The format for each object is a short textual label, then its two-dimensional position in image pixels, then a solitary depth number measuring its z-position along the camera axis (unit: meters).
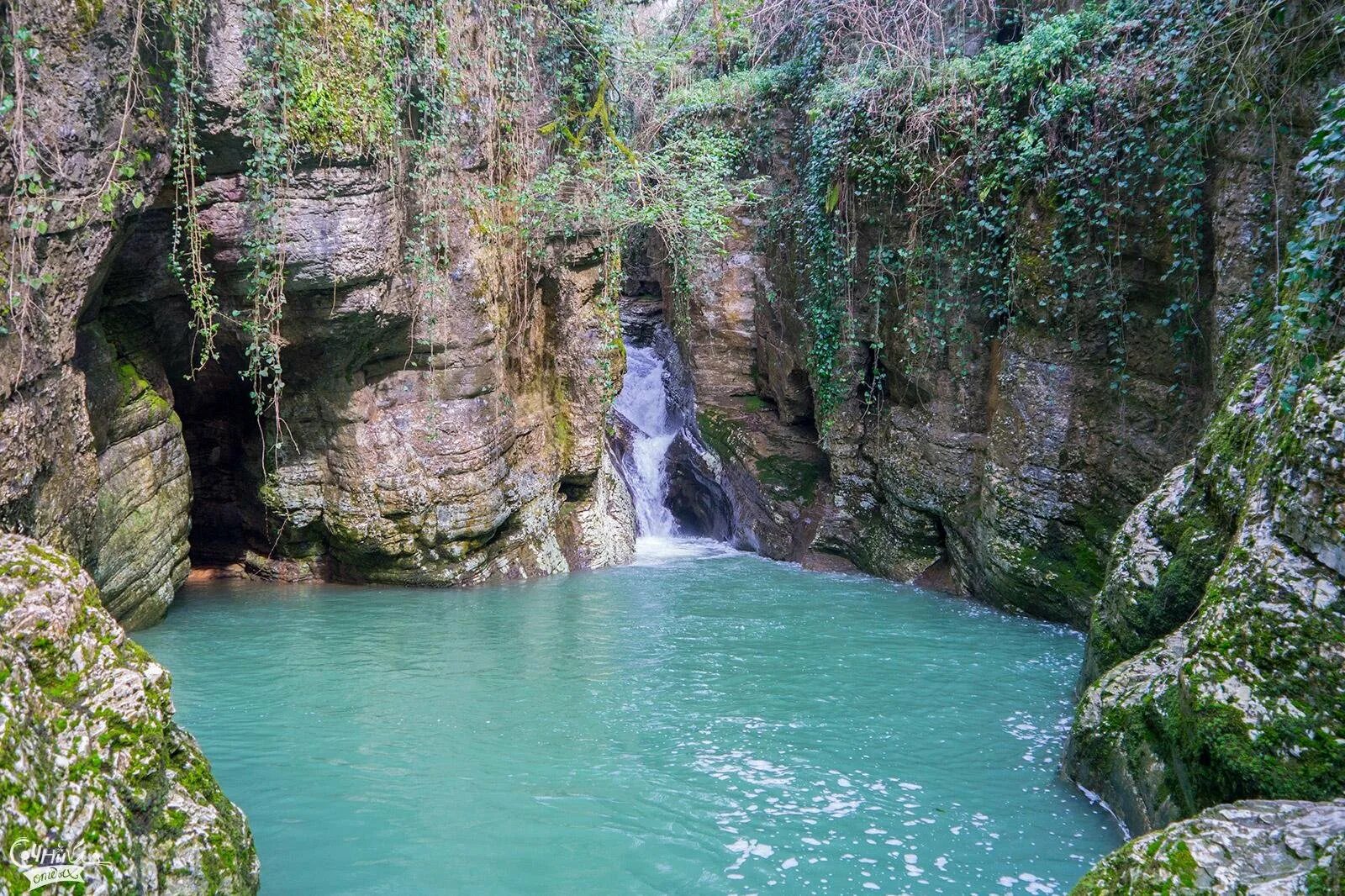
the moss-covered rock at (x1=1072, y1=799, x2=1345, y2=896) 2.49
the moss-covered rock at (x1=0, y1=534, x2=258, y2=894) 2.38
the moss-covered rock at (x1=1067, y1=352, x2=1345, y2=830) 3.02
